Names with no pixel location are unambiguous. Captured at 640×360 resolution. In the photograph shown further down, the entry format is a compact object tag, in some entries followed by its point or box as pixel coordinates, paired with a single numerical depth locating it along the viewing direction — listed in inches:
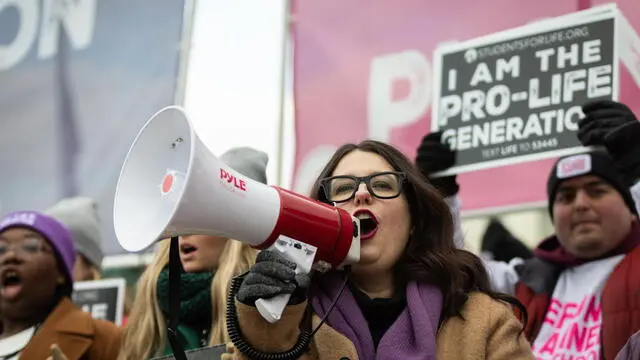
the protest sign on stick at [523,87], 144.6
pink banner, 179.2
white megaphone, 97.0
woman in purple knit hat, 149.6
